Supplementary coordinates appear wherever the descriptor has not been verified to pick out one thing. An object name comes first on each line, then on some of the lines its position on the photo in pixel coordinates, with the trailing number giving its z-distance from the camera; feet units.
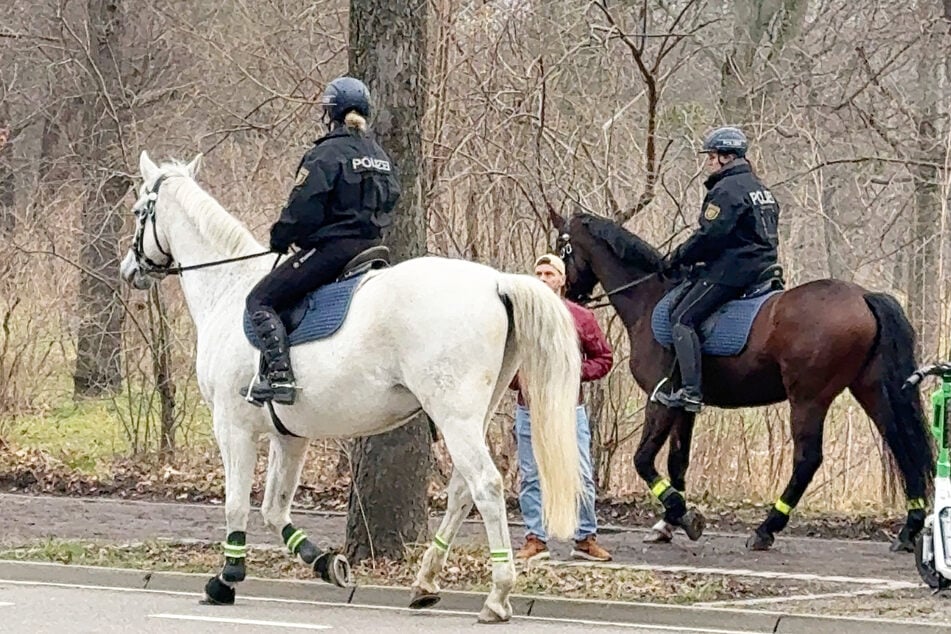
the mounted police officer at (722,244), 40.34
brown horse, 39.88
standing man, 37.93
